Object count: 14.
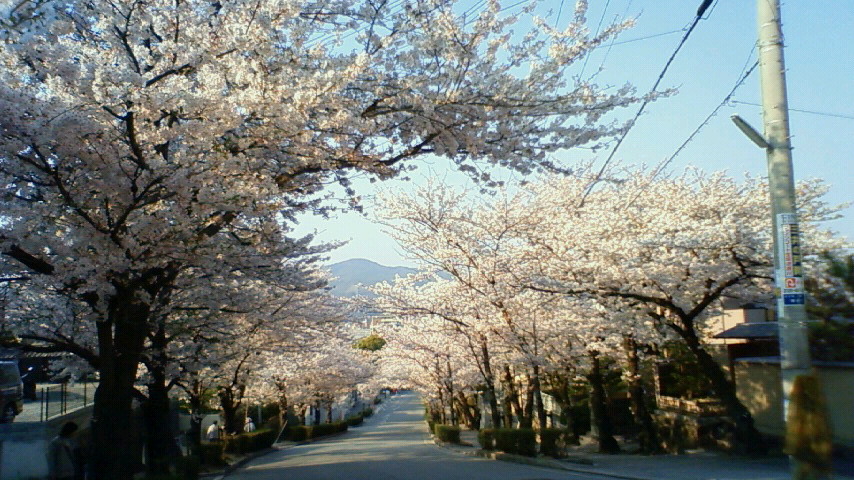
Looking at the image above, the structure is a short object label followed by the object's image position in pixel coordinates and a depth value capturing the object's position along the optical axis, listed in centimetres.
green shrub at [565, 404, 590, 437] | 2916
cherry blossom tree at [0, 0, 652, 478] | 775
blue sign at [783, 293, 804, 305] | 614
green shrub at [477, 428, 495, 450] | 2313
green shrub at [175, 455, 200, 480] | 1631
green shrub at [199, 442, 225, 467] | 2126
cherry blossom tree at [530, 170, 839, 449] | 1523
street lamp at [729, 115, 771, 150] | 642
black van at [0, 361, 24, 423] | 1617
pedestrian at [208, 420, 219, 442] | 2936
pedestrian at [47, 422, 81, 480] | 1209
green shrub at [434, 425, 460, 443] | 3209
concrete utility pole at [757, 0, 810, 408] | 612
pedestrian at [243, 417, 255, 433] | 3868
